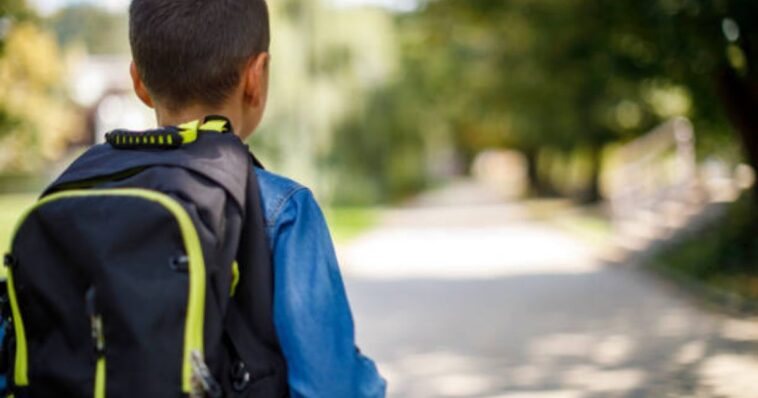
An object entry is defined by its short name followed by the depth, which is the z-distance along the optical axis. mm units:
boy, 1577
